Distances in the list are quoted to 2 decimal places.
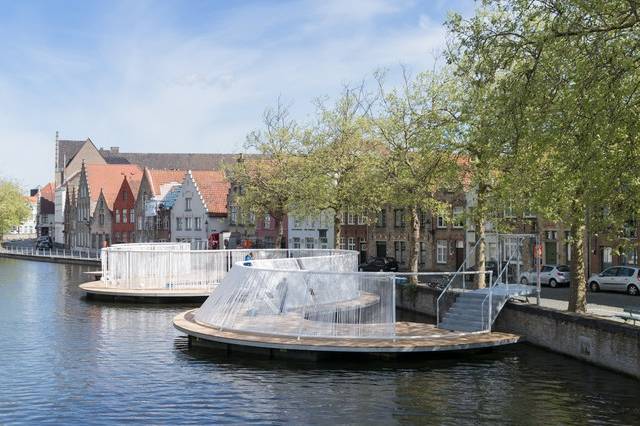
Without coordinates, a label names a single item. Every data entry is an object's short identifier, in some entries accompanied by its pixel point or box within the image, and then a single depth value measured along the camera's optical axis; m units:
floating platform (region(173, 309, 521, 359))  23.14
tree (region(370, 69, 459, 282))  32.28
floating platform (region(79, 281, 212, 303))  40.12
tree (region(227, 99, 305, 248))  53.47
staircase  26.89
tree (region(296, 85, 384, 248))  45.84
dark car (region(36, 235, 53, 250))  107.29
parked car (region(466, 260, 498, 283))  31.32
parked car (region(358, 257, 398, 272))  59.19
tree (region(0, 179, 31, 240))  109.88
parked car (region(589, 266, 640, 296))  41.25
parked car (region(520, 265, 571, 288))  45.97
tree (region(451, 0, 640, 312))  17.78
